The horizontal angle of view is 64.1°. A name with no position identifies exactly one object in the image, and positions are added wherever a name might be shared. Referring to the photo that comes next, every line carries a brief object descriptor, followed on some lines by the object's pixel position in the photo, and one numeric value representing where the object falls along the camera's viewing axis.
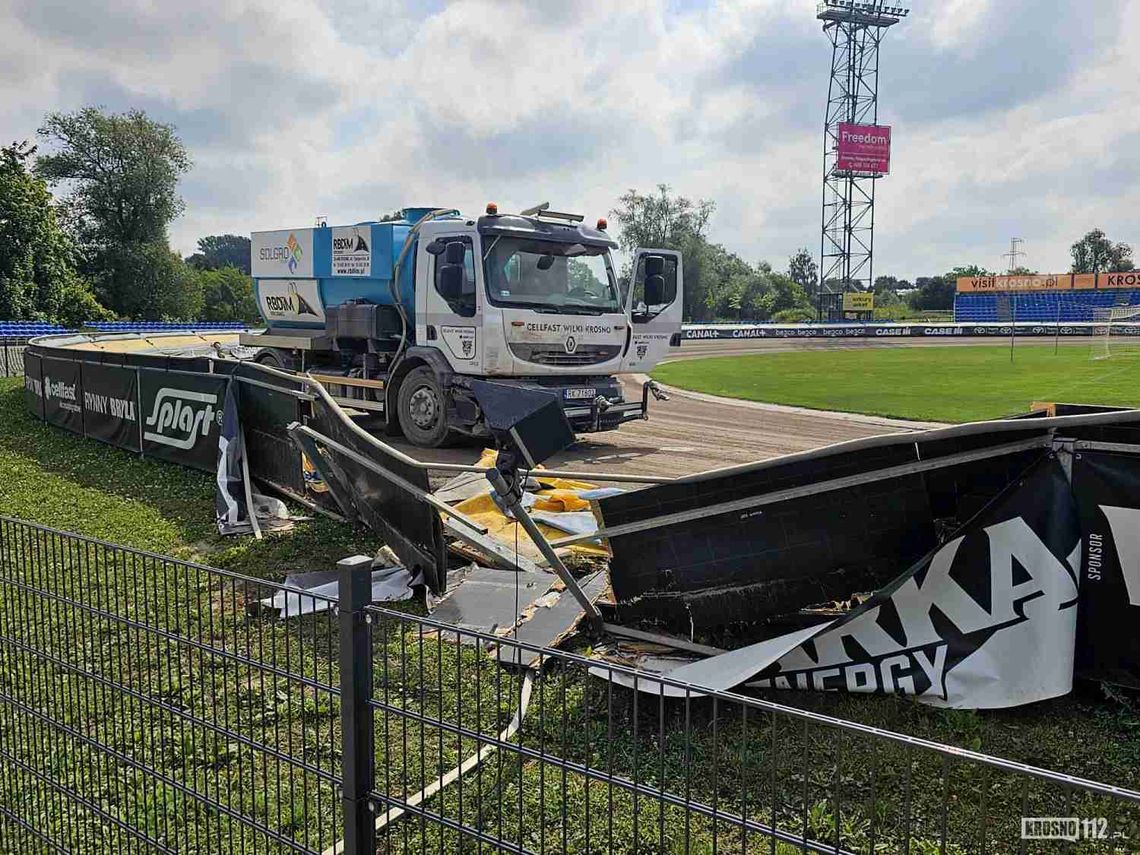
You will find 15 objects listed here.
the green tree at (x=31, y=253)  39.84
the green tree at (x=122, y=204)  58.72
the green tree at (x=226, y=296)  82.50
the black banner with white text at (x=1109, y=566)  4.00
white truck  12.38
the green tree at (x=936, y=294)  112.50
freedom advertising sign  89.00
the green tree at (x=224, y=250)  157.00
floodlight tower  87.25
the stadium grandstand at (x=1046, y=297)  87.88
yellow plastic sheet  6.82
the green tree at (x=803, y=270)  131.88
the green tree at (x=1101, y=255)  118.88
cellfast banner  13.02
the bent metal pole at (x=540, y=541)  4.25
